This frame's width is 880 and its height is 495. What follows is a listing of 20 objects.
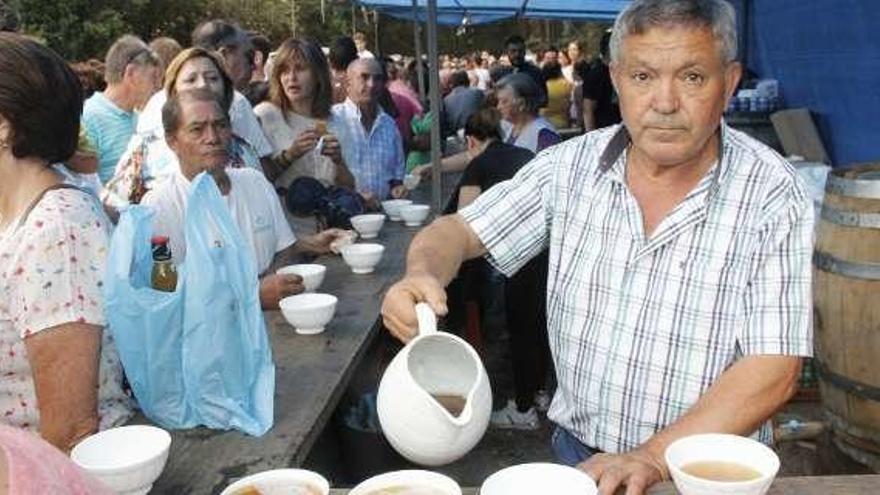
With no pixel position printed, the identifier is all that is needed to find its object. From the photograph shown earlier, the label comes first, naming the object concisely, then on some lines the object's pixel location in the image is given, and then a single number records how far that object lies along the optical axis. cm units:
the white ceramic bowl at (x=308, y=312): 256
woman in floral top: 171
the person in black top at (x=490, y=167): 449
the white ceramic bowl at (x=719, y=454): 123
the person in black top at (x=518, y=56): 1016
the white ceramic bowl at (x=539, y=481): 127
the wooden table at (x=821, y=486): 138
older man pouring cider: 157
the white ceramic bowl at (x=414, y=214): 426
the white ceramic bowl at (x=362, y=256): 332
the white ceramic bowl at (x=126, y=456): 152
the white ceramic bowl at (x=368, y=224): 391
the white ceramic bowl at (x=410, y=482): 129
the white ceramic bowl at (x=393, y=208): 443
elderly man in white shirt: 278
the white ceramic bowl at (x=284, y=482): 134
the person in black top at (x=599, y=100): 1005
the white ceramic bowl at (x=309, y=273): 293
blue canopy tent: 1066
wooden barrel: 275
